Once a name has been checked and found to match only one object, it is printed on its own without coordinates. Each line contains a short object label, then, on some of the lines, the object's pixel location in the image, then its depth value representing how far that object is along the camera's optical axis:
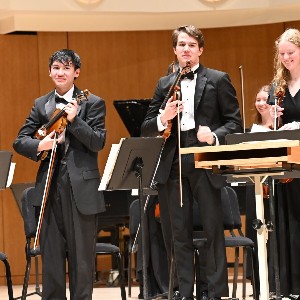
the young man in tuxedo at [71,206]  8.76
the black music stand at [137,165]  8.70
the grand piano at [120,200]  14.38
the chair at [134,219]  11.99
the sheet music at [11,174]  11.44
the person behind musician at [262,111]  11.77
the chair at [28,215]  10.65
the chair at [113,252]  10.14
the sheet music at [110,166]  8.69
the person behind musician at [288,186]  8.92
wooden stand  6.70
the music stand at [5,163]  9.90
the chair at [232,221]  10.40
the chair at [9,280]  10.14
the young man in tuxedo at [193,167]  8.91
